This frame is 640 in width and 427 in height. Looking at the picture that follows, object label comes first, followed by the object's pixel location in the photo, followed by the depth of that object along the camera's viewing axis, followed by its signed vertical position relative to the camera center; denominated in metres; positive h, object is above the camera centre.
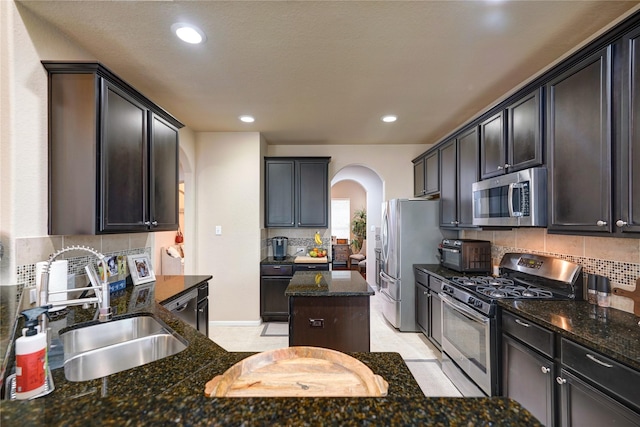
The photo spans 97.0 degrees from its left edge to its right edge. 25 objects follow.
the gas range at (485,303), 2.02 -0.71
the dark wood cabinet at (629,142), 1.42 +0.36
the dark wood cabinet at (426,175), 3.74 +0.57
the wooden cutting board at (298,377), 0.84 -0.52
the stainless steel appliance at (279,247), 4.18 -0.47
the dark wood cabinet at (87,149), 1.71 +0.42
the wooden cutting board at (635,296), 1.65 -0.50
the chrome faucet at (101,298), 1.45 -0.44
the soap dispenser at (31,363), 0.83 -0.44
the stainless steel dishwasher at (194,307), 2.15 -0.77
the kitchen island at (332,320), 2.19 -0.81
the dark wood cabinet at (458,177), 2.92 +0.41
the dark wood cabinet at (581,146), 1.57 +0.41
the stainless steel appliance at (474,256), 3.03 -0.45
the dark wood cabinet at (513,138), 2.05 +0.63
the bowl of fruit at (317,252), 4.25 -0.57
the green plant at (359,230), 8.67 -0.47
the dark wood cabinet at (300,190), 4.29 +0.39
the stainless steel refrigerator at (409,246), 3.63 -0.41
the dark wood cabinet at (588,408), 1.22 -0.91
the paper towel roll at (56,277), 1.59 -0.35
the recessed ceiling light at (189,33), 1.78 +1.19
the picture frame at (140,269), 2.37 -0.46
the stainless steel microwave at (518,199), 1.98 +0.11
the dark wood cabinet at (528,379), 1.58 -1.01
